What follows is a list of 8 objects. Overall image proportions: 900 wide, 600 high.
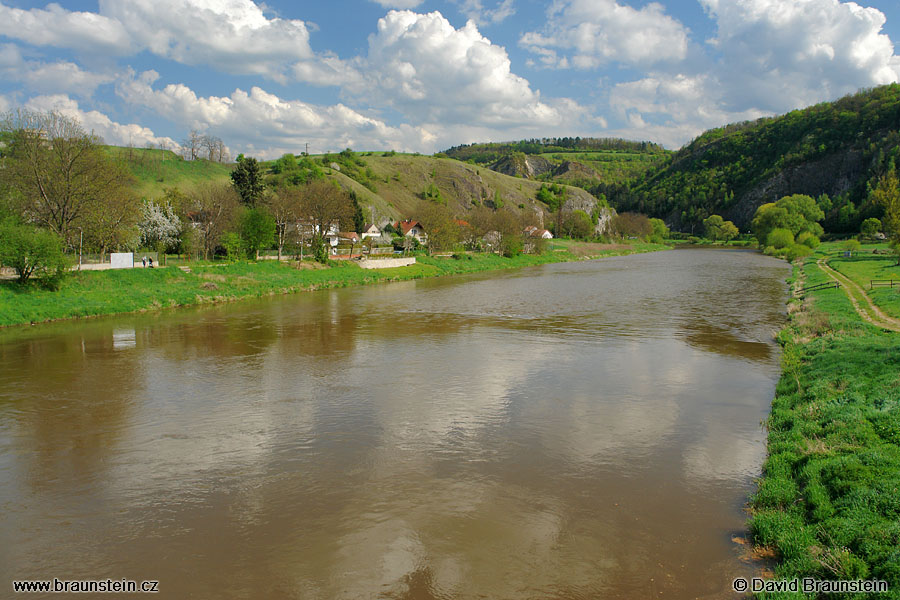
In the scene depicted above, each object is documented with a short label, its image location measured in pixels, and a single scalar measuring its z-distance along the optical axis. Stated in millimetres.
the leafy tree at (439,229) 69062
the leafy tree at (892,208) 52259
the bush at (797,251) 77044
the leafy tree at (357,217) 79750
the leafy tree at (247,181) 63031
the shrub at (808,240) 88231
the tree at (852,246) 73150
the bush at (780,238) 89750
